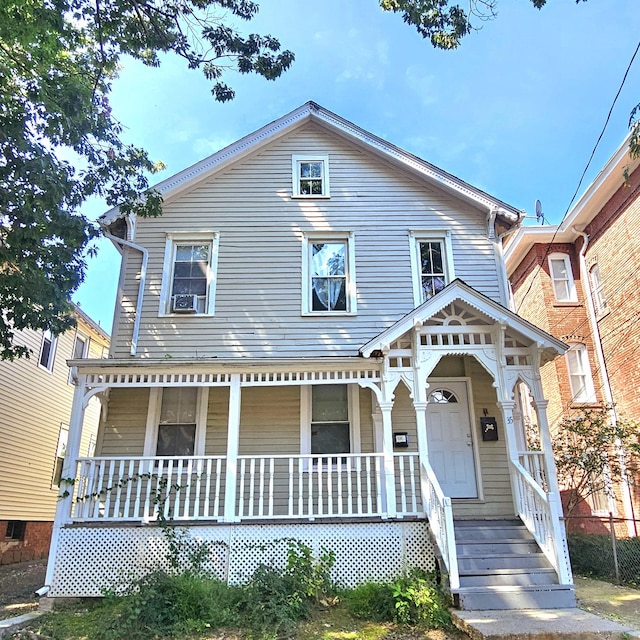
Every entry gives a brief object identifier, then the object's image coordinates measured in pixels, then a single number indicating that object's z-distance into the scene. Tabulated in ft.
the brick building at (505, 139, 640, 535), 40.63
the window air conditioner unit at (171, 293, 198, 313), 32.78
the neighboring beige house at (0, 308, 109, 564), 44.57
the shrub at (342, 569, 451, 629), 19.72
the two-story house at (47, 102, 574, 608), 24.81
